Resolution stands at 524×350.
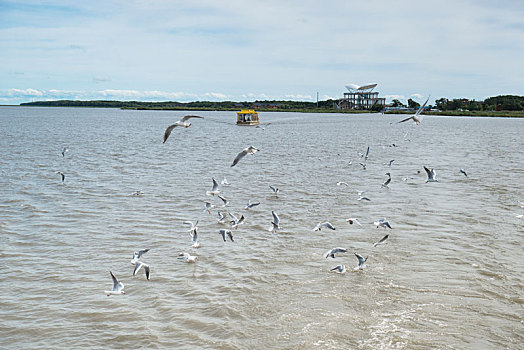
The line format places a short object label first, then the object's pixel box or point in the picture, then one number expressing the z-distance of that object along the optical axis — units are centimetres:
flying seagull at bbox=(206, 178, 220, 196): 1600
